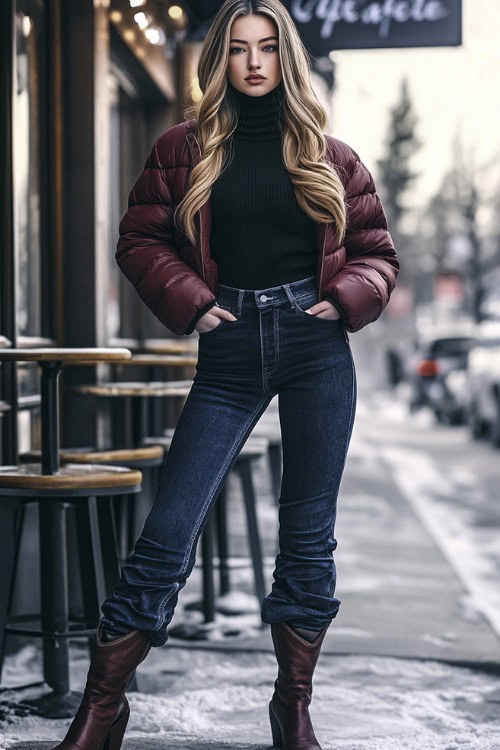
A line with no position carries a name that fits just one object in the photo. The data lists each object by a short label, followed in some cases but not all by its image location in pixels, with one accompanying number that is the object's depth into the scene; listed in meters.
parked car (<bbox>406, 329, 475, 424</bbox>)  20.84
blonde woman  3.23
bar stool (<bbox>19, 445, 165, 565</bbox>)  4.61
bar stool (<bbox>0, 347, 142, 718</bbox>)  3.87
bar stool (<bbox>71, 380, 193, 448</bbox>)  5.15
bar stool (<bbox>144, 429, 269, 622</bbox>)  5.34
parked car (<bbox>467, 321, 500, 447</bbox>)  15.91
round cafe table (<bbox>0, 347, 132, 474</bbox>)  3.78
